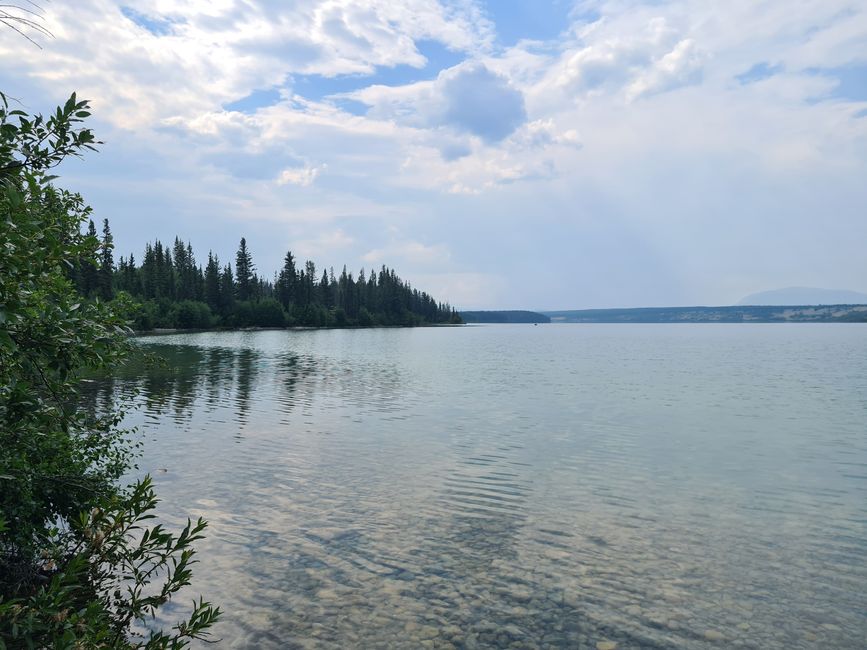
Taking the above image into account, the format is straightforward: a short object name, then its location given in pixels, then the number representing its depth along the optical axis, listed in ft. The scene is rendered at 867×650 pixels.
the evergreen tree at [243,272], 627.09
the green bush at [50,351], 16.05
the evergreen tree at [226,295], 584.81
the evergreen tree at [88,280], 403.24
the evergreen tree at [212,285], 570.87
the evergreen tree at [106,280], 413.41
